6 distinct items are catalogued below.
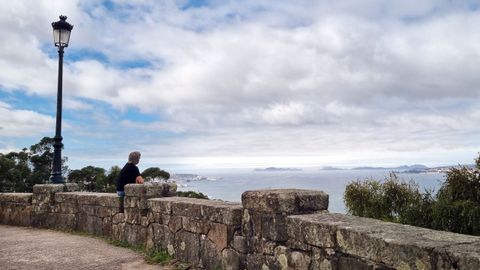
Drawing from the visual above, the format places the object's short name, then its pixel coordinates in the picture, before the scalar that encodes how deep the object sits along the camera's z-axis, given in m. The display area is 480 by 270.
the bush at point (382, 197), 14.94
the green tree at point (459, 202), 11.20
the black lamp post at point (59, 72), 10.97
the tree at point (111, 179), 24.75
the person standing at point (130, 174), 8.46
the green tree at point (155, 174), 27.58
